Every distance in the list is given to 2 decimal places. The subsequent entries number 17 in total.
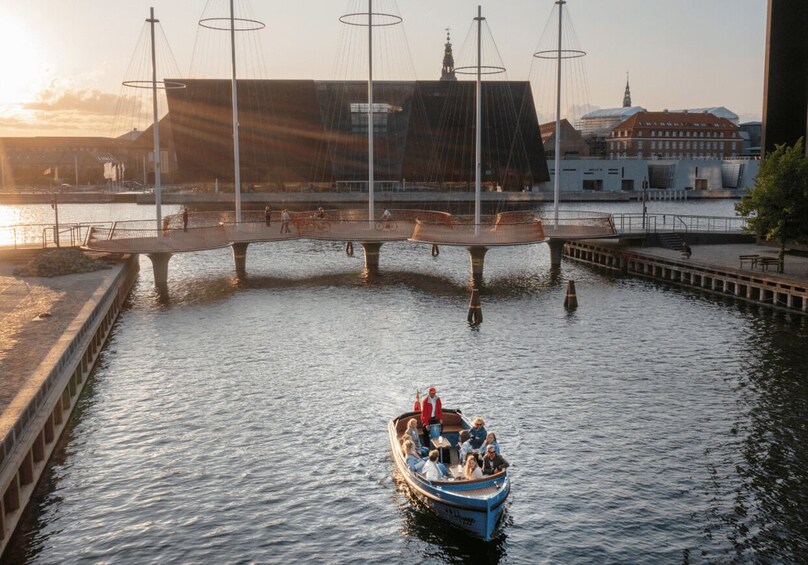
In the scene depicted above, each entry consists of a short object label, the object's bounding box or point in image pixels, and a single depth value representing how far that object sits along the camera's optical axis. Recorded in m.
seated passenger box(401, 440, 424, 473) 23.91
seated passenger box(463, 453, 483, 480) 22.91
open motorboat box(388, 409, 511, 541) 21.72
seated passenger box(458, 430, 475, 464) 24.80
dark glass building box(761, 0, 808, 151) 71.69
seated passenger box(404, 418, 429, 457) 25.60
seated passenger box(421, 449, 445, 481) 23.16
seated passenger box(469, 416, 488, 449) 25.59
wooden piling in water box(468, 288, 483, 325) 49.53
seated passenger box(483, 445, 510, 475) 23.38
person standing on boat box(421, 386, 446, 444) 26.97
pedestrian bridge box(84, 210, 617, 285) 60.56
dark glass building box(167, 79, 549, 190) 162.25
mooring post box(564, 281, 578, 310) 54.16
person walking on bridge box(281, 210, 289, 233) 67.31
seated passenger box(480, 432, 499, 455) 24.29
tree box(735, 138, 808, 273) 56.53
